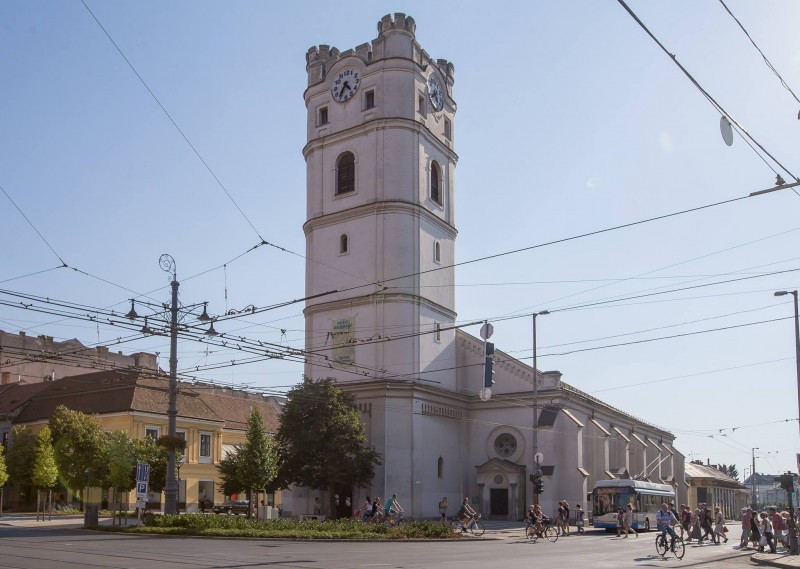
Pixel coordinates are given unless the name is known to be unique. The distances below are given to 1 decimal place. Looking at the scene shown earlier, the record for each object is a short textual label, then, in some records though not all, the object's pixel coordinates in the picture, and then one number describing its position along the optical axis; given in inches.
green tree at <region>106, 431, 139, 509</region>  1665.8
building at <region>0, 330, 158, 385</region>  2960.1
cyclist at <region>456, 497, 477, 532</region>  1474.2
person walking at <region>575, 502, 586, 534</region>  1737.2
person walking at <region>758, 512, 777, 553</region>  1238.9
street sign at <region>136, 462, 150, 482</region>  1269.7
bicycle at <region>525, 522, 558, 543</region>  1424.7
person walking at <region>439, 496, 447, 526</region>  1607.3
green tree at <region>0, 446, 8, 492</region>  1964.8
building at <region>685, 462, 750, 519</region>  4202.8
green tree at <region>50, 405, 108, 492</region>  1996.8
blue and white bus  1819.6
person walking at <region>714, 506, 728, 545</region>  1485.0
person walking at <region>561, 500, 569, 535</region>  1647.4
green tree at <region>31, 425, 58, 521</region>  2081.7
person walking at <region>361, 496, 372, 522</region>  1610.2
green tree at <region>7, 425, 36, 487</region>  2289.6
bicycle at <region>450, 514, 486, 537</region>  1483.8
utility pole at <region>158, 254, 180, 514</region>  1167.6
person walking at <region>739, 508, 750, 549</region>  1315.2
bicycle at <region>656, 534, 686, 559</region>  1069.1
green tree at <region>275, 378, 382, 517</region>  1776.6
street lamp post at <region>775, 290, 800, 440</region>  1314.7
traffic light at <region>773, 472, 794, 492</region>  1241.4
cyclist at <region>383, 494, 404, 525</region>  1505.9
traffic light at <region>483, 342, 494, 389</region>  1595.5
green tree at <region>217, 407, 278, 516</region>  1780.3
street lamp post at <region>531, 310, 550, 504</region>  1560.4
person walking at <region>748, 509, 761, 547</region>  1311.5
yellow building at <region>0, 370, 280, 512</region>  2380.7
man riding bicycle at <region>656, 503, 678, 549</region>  1083.3
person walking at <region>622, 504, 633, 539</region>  1649.9
